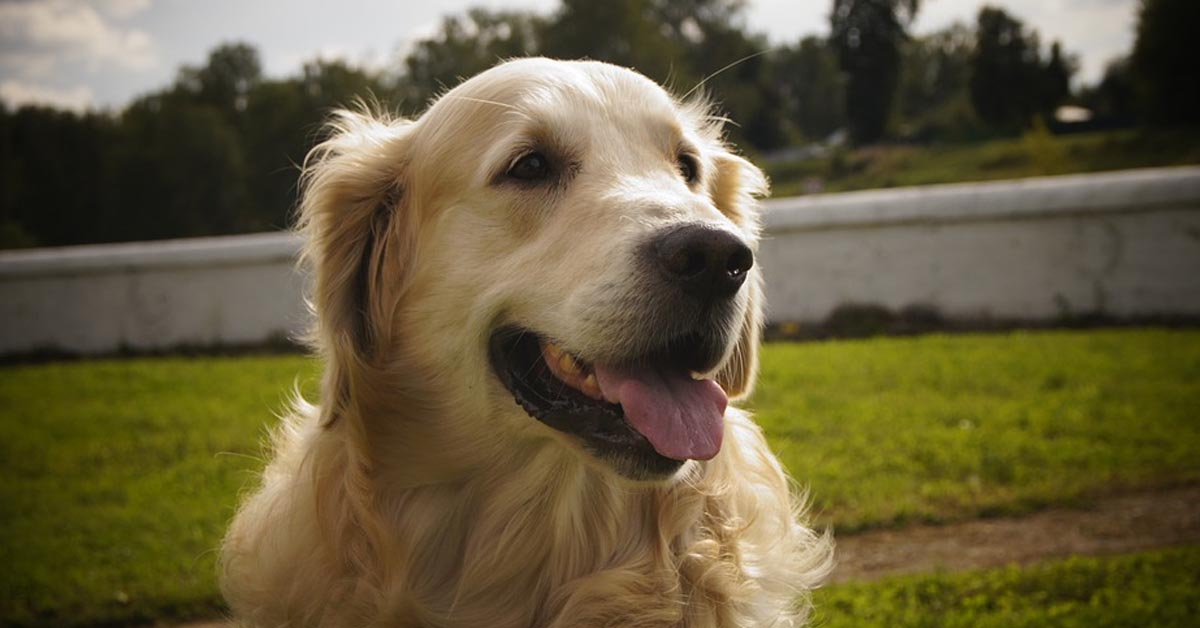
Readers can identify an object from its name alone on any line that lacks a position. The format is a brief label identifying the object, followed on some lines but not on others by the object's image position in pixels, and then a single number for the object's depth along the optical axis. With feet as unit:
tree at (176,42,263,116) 156.08
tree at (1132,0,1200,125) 81.56
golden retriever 7.76
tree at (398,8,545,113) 164.76
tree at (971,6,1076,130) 145.69
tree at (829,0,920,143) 97.71
